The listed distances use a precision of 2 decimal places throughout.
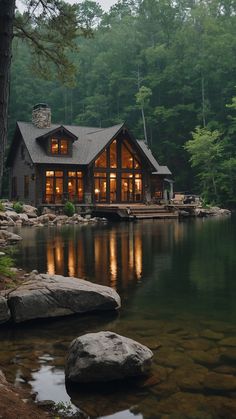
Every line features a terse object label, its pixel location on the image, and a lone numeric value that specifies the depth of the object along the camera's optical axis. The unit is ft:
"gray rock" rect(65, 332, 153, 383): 17.92
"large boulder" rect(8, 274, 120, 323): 26.18
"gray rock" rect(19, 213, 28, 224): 99.93
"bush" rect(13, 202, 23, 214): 108.88
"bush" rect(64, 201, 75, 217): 114.73
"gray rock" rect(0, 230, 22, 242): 64.28
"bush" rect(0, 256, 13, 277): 31.12
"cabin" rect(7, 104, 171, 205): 125.59
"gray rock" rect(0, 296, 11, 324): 25.53
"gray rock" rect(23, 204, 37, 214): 112.12
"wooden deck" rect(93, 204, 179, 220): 112.68
